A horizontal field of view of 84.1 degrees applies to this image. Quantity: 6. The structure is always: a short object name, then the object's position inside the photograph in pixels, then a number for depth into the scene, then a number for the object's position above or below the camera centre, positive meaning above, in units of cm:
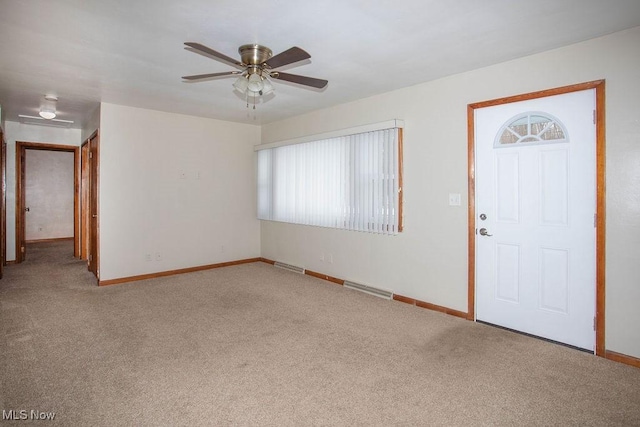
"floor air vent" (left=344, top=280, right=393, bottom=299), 447 -103
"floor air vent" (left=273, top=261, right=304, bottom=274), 583 -94
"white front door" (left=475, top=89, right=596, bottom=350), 301 -5
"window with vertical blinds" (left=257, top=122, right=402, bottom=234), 439 +43
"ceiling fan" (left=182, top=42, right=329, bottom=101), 283 +112
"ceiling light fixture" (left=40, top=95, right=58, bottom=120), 480 +146
